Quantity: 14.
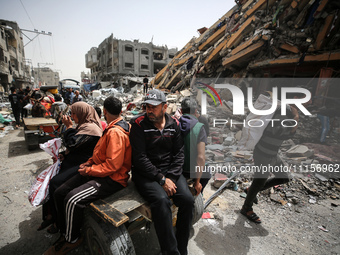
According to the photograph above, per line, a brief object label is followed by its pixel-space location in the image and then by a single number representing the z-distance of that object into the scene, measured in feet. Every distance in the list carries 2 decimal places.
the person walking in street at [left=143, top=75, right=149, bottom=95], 55.27
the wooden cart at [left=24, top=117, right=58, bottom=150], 16.95
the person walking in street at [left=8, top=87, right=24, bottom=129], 25.71
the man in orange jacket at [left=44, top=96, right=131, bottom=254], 5.69
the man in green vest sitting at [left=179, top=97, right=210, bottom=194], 7.07
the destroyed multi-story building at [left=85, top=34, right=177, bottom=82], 116.57
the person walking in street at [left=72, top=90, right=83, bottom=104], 31.36
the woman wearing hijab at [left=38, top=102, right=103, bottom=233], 7.24
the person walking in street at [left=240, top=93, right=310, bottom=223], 8.45
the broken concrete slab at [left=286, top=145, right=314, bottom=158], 16.37
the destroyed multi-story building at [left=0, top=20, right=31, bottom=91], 72.13
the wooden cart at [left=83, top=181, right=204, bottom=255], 5.06
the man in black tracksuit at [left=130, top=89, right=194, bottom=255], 5.57
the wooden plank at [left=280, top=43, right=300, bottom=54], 20.85
